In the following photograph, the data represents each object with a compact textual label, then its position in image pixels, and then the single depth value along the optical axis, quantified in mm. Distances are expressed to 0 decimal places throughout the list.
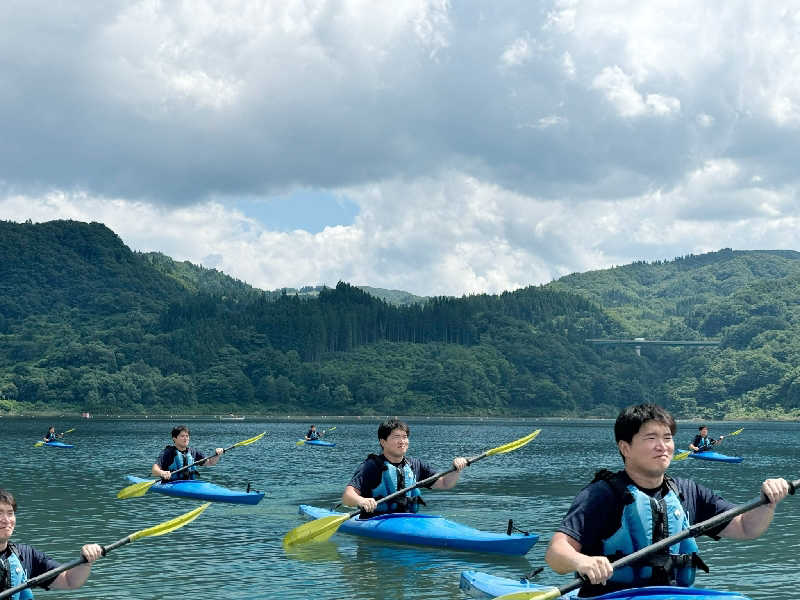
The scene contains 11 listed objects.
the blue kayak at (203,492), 26969
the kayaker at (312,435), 65762
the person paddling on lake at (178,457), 25516
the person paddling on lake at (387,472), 15766
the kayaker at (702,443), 46425
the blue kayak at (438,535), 17516
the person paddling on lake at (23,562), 8148
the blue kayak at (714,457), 49928
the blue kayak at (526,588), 7363
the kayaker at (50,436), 61438
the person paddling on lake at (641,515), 6727
